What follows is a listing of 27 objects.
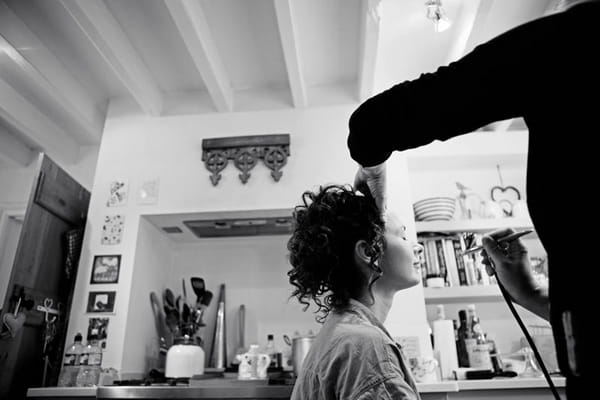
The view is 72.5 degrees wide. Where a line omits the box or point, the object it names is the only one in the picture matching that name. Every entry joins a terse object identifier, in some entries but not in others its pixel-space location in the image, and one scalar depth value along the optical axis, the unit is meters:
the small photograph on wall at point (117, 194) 2.72
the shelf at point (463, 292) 2.47
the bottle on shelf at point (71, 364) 2.24
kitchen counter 1.90
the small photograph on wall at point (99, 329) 2.38
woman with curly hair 0.85
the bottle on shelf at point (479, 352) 2.31
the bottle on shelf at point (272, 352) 2.51
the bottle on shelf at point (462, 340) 2.40
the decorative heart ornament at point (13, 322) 2.05
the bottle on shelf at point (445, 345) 2.29
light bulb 2.09
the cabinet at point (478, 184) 2.62
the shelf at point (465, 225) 2.62
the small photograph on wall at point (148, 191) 2.70
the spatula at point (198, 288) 2.74
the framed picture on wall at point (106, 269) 2.52
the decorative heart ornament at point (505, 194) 2.98
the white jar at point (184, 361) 2.36
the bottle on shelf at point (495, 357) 2.31
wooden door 2.17
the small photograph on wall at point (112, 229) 2.62
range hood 2.69
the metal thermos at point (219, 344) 2.62
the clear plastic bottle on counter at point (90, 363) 2.20
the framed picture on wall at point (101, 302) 2.45
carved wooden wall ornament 2.71
